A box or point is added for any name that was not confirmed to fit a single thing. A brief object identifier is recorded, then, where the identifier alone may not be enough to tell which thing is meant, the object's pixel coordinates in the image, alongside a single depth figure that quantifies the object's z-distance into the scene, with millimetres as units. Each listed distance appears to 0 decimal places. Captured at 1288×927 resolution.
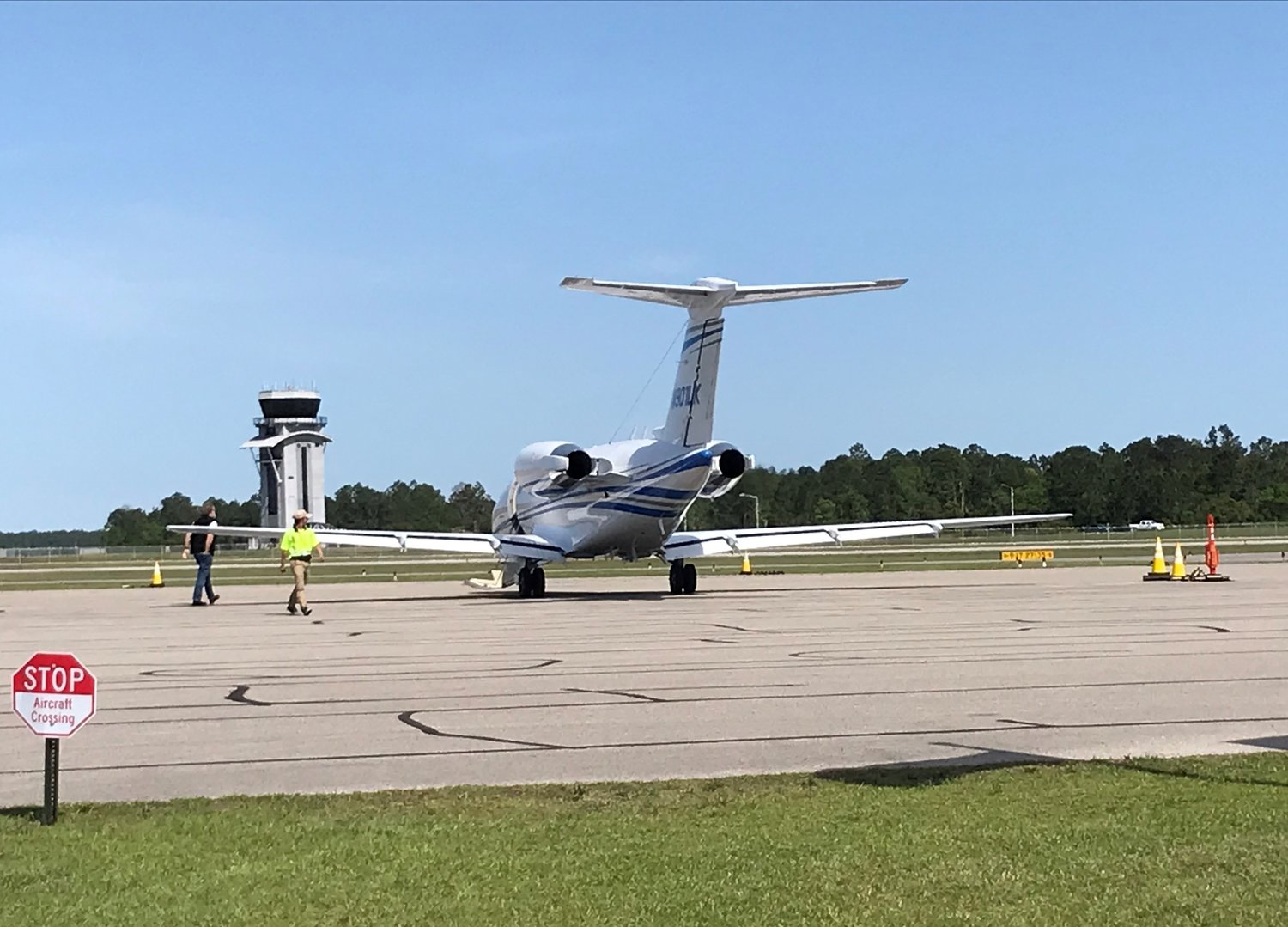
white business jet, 37281
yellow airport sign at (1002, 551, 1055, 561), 66250
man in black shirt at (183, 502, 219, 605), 37500
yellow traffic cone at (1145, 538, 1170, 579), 43219
